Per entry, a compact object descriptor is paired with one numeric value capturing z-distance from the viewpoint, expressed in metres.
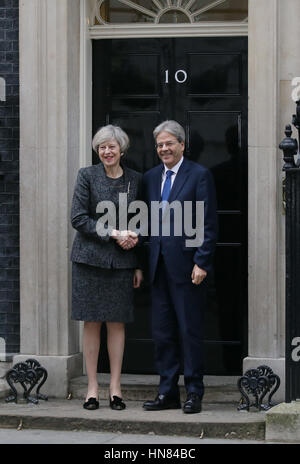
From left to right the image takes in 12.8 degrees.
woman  9.66
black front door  10.59
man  9.49
